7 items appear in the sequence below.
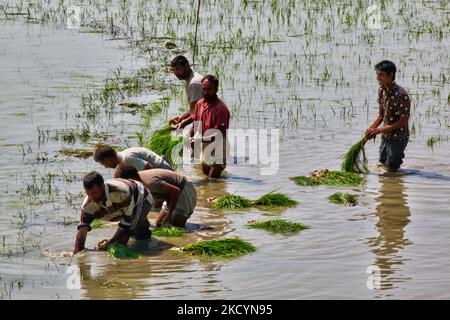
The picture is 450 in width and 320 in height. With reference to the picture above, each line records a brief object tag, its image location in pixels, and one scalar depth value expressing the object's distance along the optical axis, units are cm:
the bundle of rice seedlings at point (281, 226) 1722
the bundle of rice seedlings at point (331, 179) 2041
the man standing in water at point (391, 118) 2039
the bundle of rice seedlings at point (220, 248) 1576
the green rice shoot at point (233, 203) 1883
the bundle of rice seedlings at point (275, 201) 1894
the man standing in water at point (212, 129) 2081
